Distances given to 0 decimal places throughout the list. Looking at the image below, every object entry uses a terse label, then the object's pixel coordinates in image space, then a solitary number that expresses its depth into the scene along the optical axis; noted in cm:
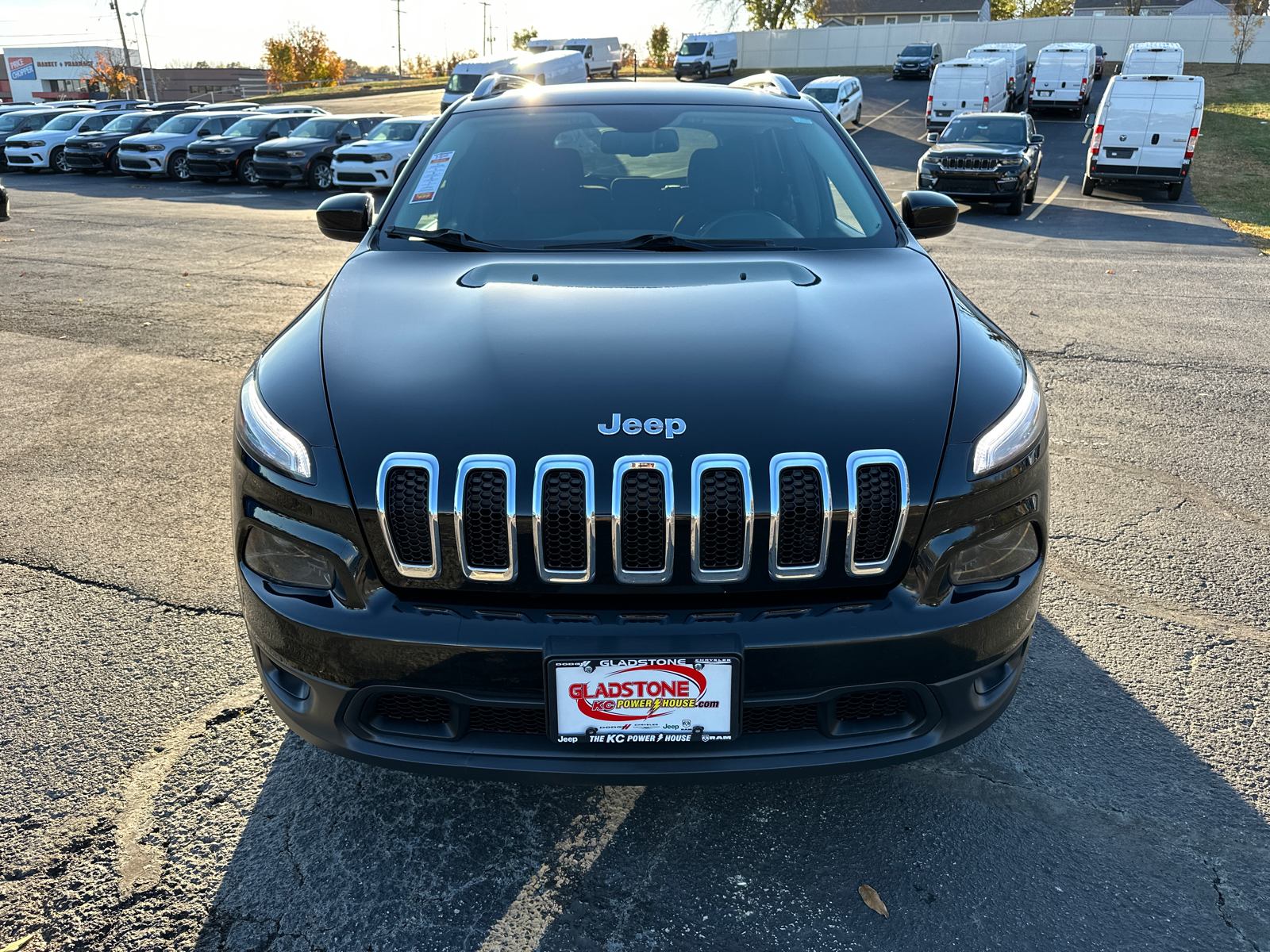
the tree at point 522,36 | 8848
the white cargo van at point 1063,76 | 3256
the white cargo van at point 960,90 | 2705
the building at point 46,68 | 9338
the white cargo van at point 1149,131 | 1727
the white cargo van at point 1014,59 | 3266
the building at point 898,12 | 6919
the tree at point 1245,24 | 4031
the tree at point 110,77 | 7438
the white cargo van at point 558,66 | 2738
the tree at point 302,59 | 7100
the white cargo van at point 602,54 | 4719
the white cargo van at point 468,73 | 3034
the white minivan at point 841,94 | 3133
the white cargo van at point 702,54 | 4488
